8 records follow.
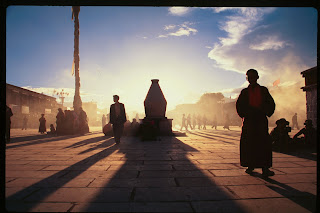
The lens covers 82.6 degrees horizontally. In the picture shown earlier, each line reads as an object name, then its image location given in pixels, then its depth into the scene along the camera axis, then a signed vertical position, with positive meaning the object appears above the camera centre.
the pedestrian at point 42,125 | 13.79 -1.04
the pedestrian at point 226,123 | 19.03 -1.19
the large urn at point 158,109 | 10.52 +0.15
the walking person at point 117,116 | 6.88 -0.19
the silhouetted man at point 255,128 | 2.95 -0.27
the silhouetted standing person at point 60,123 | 11.27 -0.72
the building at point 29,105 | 24.08 +0.94
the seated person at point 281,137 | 5.09 -0.73
